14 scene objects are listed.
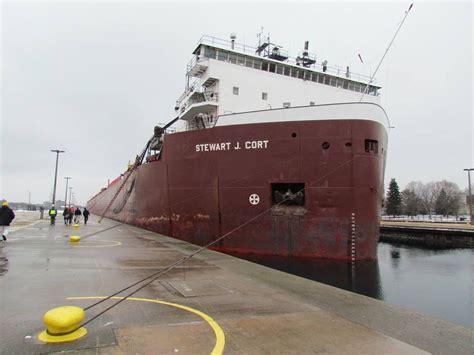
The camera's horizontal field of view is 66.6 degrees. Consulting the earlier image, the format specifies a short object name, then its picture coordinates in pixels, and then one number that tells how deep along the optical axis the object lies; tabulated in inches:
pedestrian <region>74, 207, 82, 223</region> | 1064.1
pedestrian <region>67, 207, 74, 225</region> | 917.8
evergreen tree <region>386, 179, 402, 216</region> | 2800.2
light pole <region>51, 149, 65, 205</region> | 1397.4
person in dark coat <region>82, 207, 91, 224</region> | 943.7
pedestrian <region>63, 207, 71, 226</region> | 911.0
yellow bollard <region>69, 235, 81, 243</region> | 481.1
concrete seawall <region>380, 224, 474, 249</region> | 970.1
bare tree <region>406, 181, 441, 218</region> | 3351.4
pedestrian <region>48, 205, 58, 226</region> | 878.6
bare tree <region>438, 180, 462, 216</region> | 3016.7
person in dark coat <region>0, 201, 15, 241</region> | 435.5
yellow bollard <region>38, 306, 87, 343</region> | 144.0
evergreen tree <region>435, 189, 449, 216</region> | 3024.1
